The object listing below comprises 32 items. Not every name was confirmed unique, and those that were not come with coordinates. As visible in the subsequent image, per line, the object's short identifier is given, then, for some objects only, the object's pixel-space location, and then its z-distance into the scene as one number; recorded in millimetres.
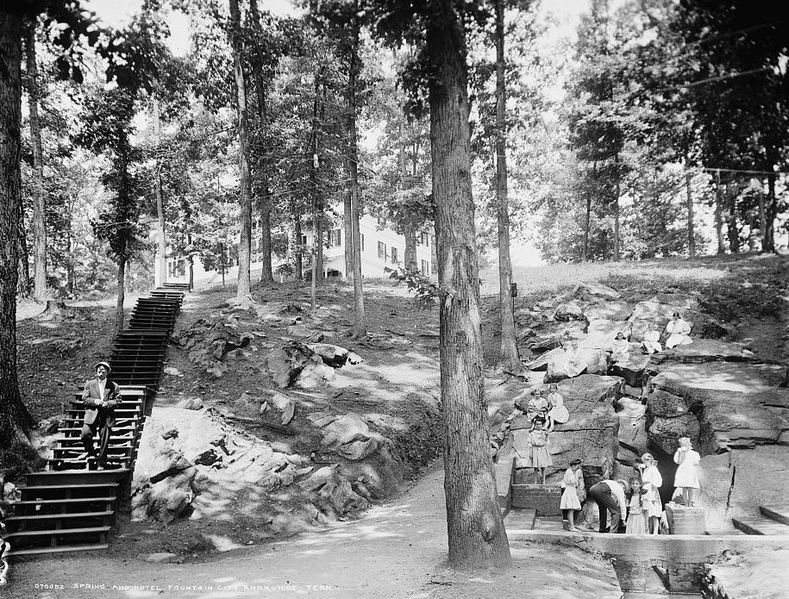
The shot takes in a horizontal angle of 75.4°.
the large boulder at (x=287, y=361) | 15648
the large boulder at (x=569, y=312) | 21284
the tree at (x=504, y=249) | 18359
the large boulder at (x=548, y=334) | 19675
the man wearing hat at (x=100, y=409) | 9359
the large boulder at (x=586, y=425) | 12016
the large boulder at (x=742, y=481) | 9852
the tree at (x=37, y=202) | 18592
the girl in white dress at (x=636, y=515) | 9703
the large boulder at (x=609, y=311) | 20438
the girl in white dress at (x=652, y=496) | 9641
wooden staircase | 7930
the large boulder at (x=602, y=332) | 17891
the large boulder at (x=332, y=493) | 10859
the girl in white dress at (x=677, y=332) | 16844
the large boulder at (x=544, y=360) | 17781
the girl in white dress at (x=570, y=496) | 9844
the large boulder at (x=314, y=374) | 15930
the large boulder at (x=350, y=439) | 12586
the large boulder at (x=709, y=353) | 14984
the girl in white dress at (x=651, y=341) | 16547
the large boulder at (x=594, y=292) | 22672
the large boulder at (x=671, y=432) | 12430
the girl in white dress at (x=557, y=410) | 13266
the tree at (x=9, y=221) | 9289
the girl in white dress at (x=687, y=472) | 10023
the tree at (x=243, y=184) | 21641
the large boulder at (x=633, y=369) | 15367
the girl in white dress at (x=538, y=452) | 11125
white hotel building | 44875
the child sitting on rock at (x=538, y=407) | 12673
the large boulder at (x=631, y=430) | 12828
